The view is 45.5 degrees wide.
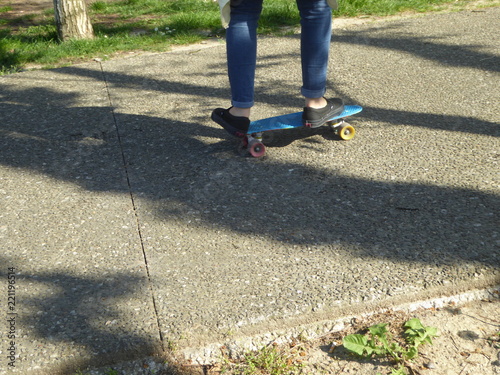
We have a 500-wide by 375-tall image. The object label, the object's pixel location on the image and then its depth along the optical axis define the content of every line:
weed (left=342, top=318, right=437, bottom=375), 2.23
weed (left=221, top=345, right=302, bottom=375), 2.21
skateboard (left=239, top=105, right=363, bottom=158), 3.77
